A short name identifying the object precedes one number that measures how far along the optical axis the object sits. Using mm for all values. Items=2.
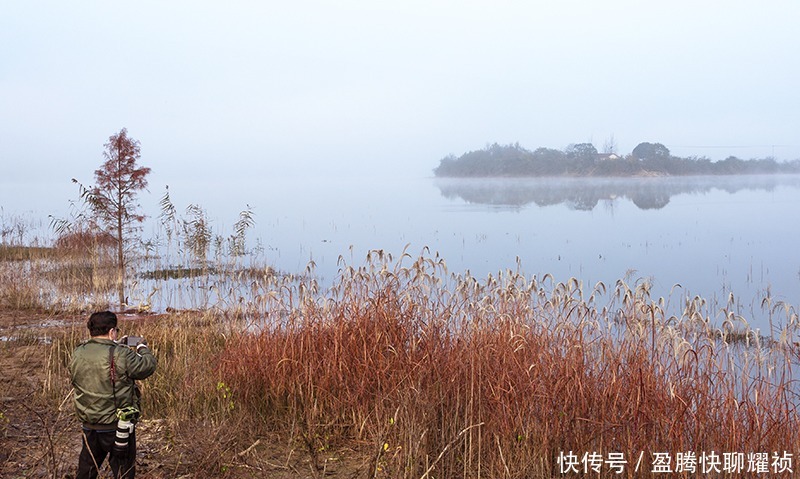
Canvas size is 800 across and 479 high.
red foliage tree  16016
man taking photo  4688
